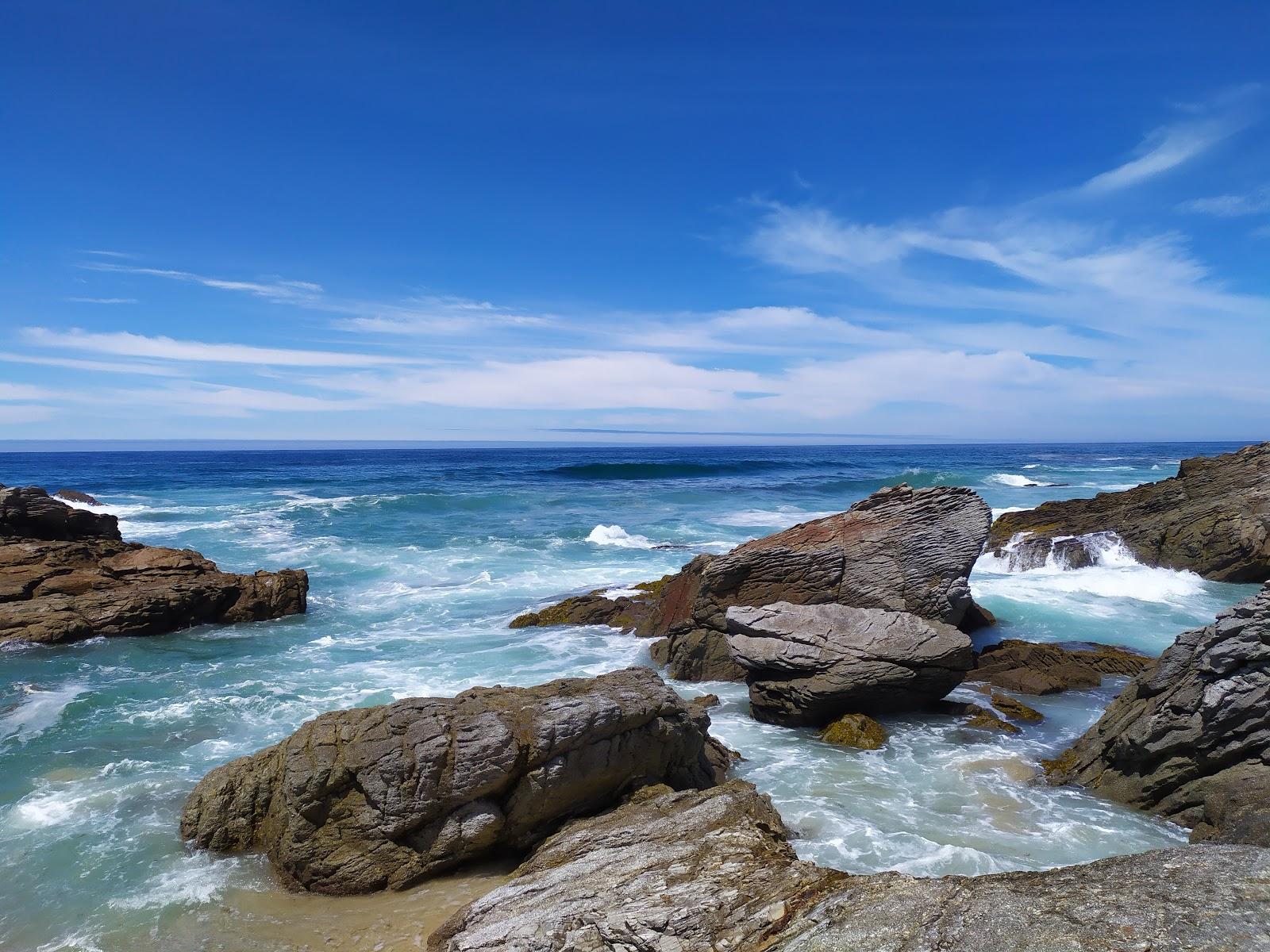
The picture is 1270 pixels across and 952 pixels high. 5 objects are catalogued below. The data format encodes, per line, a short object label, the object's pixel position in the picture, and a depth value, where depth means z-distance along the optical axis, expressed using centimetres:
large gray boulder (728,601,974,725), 1120
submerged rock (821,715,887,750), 1065
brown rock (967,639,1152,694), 1299
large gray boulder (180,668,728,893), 701
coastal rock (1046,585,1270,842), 787
